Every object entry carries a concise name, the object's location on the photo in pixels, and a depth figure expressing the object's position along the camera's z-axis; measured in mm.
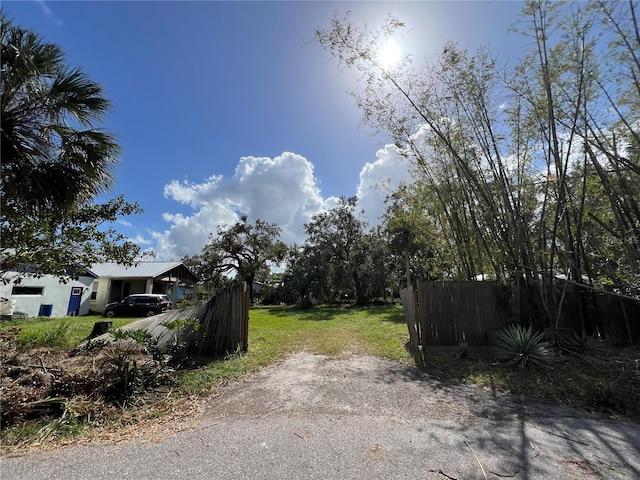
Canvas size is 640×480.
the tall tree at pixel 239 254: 26047
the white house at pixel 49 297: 13367
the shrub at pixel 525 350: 5055
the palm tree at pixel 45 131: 4504
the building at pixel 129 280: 18531
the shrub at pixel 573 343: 5570
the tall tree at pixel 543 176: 4941
